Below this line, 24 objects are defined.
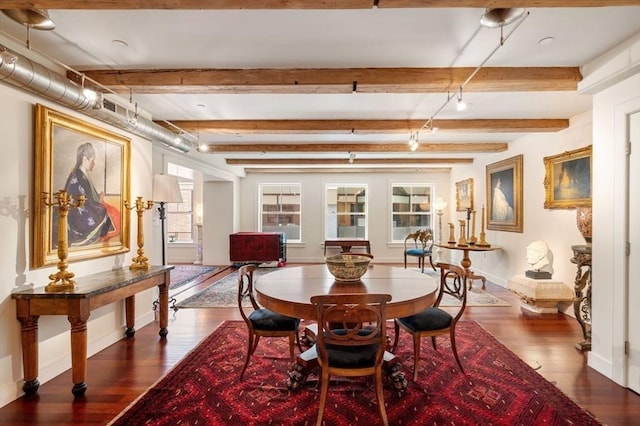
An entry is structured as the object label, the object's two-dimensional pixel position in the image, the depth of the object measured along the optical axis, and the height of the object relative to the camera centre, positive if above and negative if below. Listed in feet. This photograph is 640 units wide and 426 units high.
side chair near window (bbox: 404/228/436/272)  20.76 -2.54
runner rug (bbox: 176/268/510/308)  14.65 -4.22
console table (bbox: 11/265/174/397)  7.33 -2.44
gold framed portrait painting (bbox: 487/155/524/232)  16.84 +0.99
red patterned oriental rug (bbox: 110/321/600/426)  6.61 -4.28
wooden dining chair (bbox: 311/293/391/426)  6.03 -2.51
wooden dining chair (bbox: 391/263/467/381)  8.07 -2.92
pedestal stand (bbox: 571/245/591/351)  9.89 -2.43
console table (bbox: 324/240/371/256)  24.77 -2.47
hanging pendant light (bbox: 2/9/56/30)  6.23 +3.91
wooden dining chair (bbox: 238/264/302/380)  8.09 -2.92
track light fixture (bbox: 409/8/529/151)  6.14 +3.88
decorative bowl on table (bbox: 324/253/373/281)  8.46 -1.49
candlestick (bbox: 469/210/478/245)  18.54 -0.87
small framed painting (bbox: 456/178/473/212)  22.47 +1.31
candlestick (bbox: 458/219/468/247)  18.10 -1.48
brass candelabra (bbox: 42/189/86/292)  7.72 -0.85
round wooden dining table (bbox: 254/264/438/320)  6.68 -1.89
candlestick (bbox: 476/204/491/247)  17.59 -1.69
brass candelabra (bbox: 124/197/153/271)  10.80 -1.14
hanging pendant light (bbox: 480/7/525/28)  6.13 +3.88
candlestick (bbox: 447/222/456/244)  19.81 -1.66
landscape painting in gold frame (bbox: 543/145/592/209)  12.45 +1.40
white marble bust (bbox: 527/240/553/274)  13.93 -1.98
